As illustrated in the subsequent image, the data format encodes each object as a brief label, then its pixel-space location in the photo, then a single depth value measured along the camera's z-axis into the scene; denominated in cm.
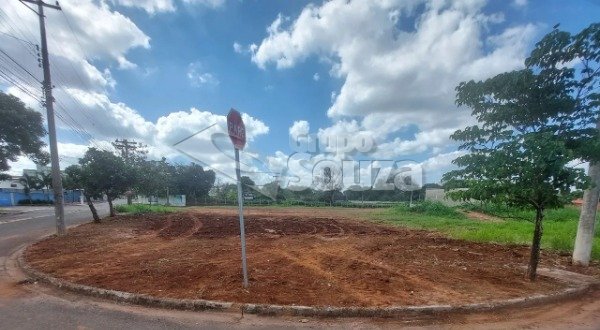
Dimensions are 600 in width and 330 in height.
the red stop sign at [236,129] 460
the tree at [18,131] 2256
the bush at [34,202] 4307
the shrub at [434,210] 2570
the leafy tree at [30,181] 4901
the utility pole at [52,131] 1131
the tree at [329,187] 5356
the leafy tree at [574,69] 503
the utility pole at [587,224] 664
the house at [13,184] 5503
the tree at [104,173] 1695
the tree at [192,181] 5590
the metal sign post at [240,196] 473
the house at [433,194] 4124
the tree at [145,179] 1966
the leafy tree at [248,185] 5419
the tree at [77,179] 1666
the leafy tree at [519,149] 480
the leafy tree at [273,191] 5650
